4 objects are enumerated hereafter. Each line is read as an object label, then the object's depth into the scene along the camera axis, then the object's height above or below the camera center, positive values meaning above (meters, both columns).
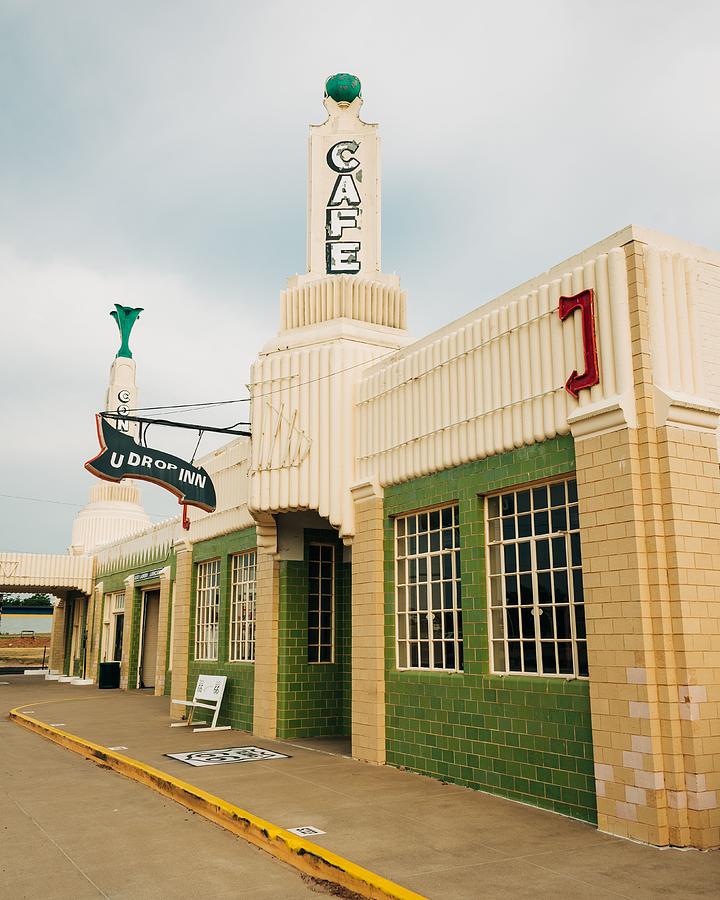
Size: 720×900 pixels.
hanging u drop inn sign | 13.35 +2.62
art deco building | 7.31 +1.17
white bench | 15.16 -1.19
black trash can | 28.20 -1.56
